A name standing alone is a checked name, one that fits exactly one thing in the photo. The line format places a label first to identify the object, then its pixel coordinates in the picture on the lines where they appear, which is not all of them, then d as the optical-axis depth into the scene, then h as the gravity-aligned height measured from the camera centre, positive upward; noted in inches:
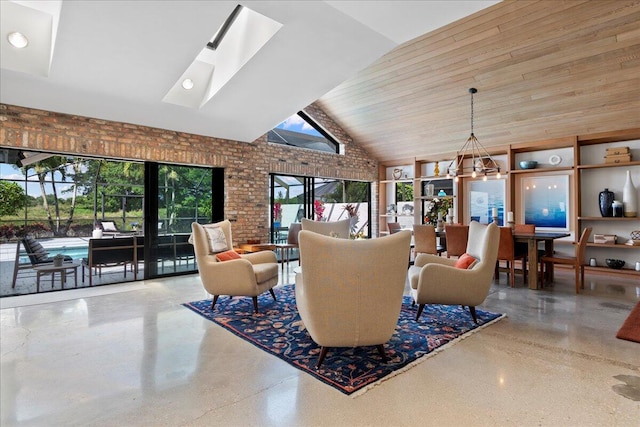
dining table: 192.4 -19.4
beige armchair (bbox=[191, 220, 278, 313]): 147.6 -25.7
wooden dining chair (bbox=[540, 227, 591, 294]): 188.1 -25.6
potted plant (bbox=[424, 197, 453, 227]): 322.7 +7.4
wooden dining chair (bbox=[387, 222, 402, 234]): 296.9 -9.7
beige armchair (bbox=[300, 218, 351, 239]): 209.2 -6.7
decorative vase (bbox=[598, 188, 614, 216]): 236.2 +9.0
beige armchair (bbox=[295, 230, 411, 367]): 92.0 -19.1
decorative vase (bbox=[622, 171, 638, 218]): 229.6 +10.7
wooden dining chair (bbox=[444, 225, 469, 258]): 208.1 -14.3
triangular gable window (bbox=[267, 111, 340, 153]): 293.6 +75.1
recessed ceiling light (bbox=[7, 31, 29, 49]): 144.2 +76.8
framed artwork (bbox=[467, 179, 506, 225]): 295.4 +14.9
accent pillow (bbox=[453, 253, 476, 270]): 139.3 -19.2
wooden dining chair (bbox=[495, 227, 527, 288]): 197.0 -19.2
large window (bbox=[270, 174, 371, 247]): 291.3 +14.2
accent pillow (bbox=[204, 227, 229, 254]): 171.0 -11.7
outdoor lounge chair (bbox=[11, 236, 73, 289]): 188.9 -21.6
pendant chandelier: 290.3 +54.5
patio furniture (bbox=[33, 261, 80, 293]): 186.7 -29.3
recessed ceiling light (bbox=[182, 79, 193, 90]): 191.3 +75.8
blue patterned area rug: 95.1 -43.1
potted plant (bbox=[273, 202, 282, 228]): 287.1 +2.2
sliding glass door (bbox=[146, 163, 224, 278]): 221.8 +4.8
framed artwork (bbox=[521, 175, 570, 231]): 262.5 +11.0
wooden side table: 233.3 -21.3
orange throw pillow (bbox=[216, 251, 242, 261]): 158.4 -18.4
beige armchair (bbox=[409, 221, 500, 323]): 131.6 -25.7
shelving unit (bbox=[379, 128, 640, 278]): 235.3 +30.1
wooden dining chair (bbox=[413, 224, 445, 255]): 218.8 -15.1
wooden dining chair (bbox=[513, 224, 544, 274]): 213.8 -19.0
